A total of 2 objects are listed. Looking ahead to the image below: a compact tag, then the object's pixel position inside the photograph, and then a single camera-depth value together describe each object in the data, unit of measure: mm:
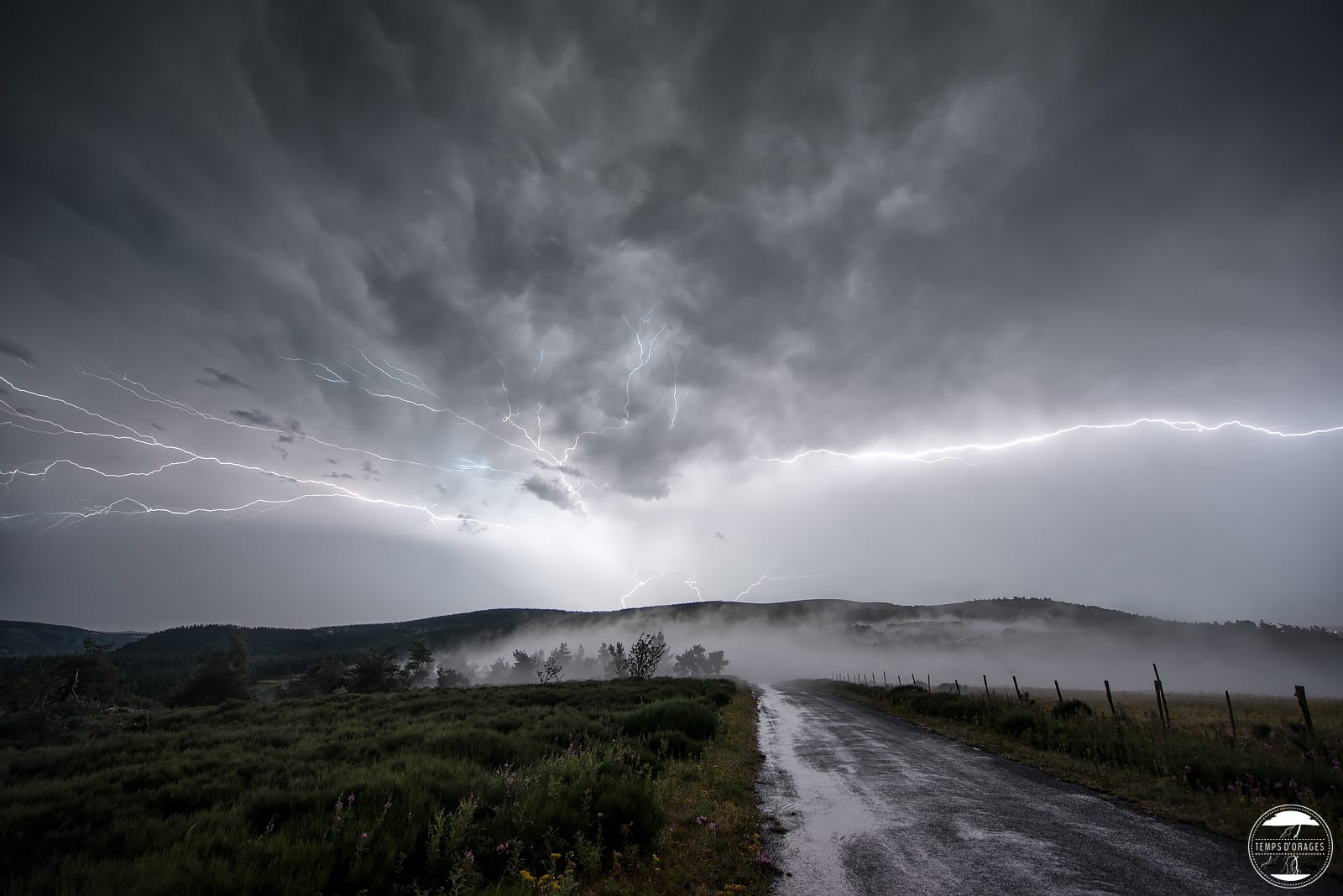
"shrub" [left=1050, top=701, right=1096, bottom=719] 18844
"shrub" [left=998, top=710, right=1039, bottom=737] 17297
